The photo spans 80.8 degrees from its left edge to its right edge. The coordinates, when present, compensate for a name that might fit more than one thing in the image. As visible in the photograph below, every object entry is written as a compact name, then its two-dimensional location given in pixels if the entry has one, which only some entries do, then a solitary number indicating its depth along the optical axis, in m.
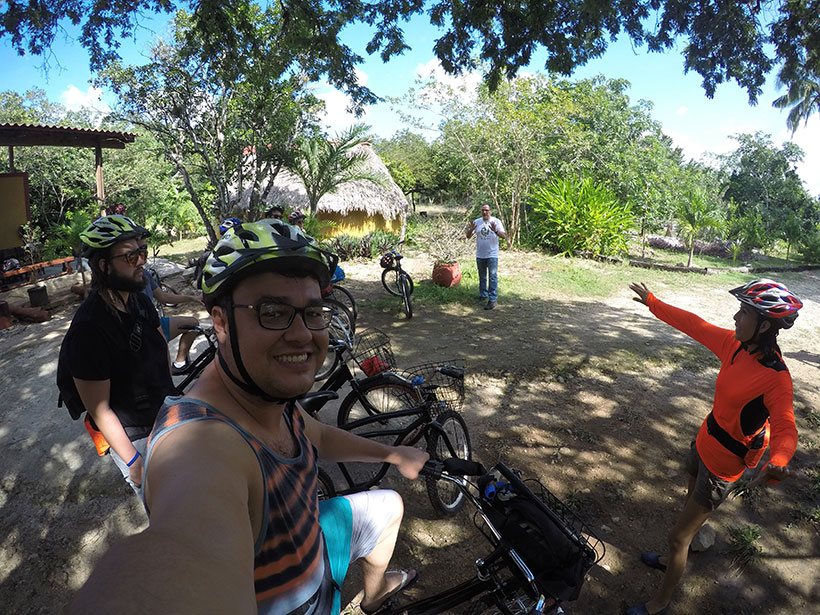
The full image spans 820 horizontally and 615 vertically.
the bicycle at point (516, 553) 1.82
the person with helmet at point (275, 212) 8.12
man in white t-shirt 9.21
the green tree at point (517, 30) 5.56
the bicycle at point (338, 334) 4.45
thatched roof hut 17.12
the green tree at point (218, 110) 10.05
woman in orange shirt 2.51
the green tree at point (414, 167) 28.17
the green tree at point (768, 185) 24.89
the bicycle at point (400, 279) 8.62
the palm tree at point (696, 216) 16.67
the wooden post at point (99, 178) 10.94
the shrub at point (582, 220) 16.16
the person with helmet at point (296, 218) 8.61
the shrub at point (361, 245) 15.20
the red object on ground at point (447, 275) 11.03
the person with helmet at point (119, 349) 2.36
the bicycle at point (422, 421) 3.45
